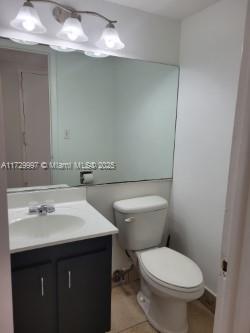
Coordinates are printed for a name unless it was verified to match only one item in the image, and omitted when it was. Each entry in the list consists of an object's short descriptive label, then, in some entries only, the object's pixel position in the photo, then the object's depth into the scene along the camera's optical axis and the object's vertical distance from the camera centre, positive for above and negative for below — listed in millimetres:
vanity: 1267 -769
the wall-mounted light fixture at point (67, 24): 1395 +583
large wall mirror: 1594 +66
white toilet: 1494 -891
